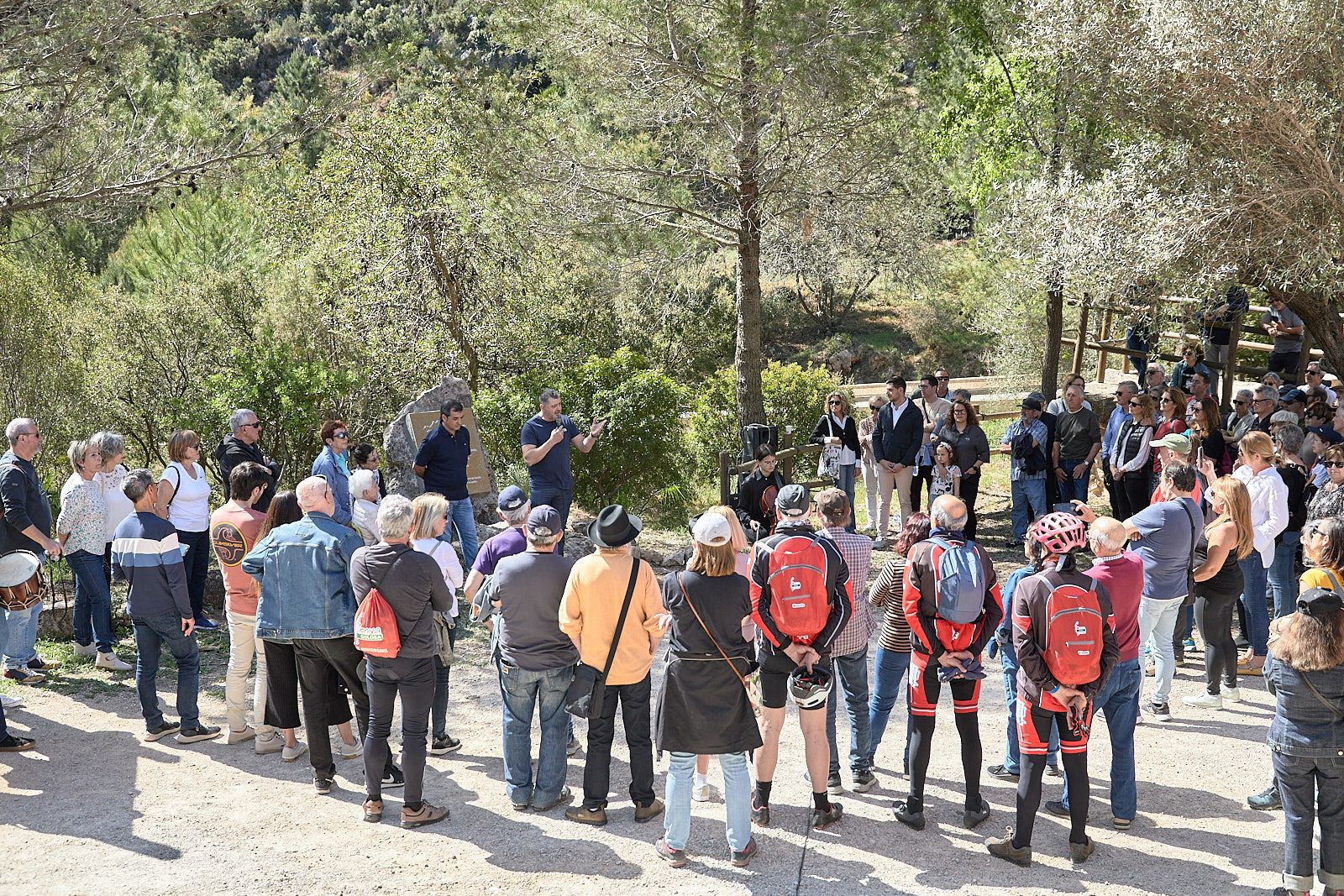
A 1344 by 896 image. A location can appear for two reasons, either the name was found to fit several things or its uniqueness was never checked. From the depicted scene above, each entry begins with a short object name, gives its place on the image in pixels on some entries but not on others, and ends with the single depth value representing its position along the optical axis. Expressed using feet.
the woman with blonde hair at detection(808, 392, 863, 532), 34.42
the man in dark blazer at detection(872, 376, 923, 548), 34.32
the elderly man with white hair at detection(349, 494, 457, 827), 16.88
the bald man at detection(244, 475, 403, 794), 17.83
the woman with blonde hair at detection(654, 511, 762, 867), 15.88
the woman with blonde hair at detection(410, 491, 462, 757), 18.40
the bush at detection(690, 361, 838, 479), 47.50
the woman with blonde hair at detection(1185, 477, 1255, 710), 21.38
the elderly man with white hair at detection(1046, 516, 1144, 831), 16.51
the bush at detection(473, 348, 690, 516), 38.65
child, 31.96
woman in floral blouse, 23.86
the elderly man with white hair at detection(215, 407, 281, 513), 26.86
